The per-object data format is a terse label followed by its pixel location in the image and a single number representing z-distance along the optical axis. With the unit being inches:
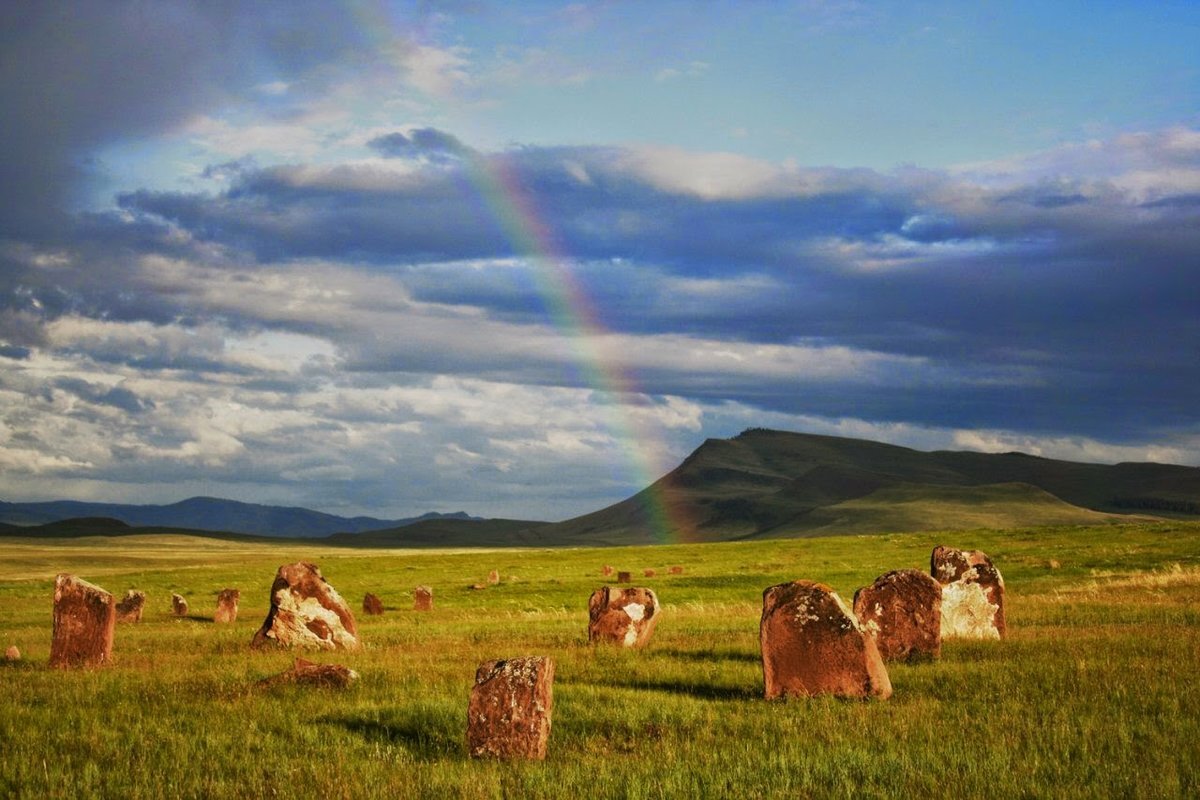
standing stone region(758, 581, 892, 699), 647.8
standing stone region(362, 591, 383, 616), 1683.1
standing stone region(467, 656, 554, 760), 503.2
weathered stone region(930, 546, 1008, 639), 974.4
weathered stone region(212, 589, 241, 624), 1486.2
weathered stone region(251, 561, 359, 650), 1022.4
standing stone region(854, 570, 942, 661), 823.9
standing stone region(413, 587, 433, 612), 1763.2
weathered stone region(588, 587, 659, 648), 984.9
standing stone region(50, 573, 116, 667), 864.3
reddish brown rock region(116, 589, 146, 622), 1507.1
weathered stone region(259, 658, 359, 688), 707.4
